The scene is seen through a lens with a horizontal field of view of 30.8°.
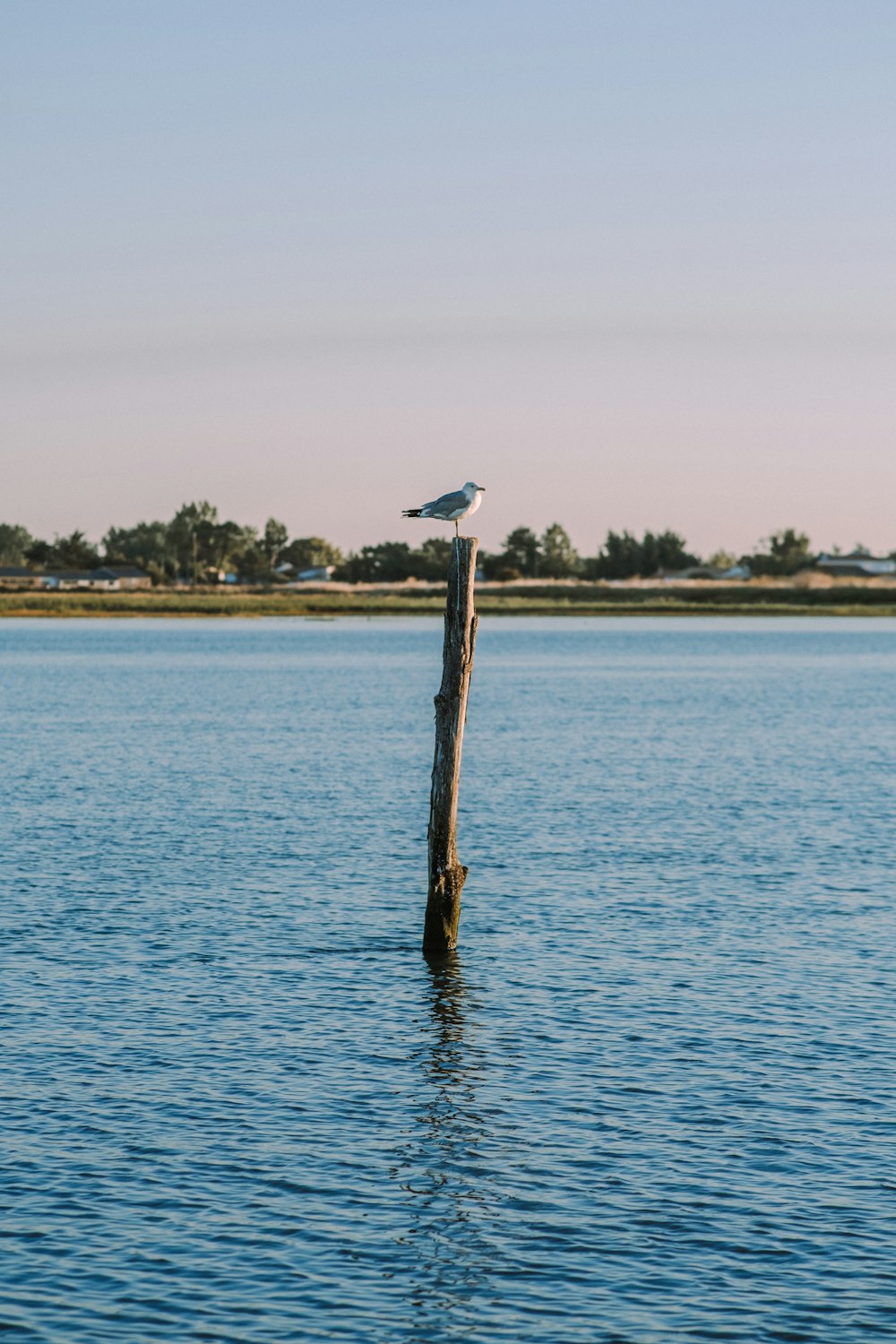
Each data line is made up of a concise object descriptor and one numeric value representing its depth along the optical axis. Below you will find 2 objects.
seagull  27.19
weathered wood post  25.67
